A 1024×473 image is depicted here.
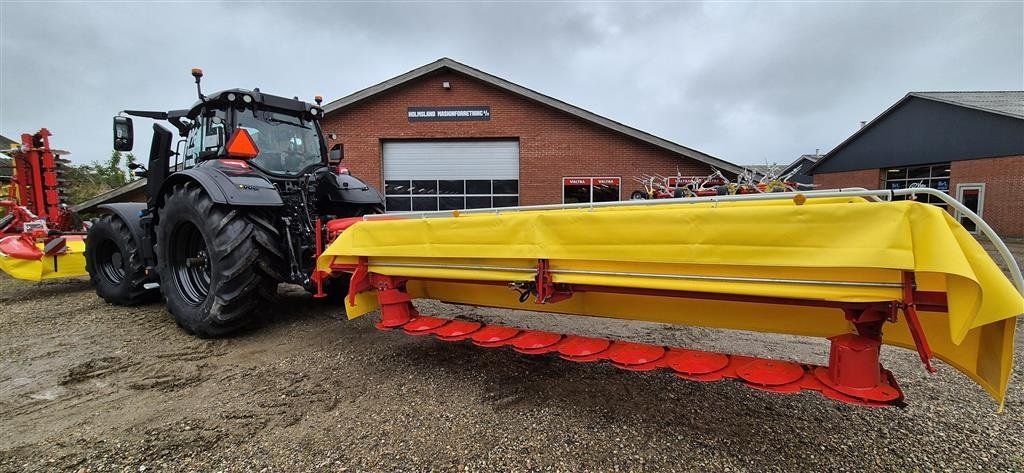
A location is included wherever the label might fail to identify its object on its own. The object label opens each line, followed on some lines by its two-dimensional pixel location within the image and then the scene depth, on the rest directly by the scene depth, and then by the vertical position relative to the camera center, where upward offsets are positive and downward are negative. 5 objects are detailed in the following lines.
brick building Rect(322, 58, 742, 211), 13.21 +1.63
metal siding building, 14.84 +1.80
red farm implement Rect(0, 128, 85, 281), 5.80 -0.25
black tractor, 3.75 -0.09
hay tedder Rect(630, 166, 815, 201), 11.71 +0.52
